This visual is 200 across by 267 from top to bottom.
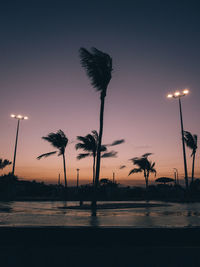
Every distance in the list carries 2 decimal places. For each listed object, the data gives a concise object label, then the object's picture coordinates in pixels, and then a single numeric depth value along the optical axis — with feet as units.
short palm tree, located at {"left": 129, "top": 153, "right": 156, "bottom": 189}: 135.44
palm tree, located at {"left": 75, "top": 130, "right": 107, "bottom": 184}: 92.02
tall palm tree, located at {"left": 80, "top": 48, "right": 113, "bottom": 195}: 51.80
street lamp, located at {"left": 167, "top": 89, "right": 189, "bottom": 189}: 76.43
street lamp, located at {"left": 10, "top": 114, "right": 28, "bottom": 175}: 102.12
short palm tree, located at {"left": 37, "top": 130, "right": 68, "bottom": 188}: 105.81
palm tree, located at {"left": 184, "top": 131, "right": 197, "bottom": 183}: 106.11
